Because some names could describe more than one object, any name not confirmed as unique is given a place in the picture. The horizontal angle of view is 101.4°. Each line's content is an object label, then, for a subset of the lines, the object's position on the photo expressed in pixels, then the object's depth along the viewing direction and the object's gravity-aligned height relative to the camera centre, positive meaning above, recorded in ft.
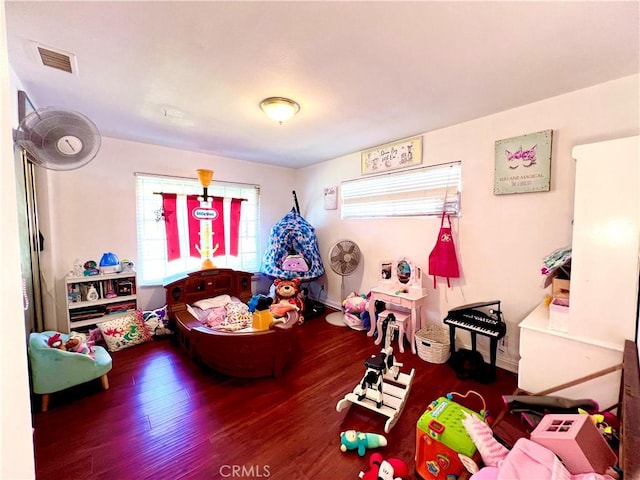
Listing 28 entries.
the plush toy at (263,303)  8.25 -2.51
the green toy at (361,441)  5.14 -4.27
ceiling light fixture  6.82 +3.16
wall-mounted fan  5.27 +1.86
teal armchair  6.06 -3.39
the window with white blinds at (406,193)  9.08 +1.26
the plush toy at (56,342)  6.58 -2.91
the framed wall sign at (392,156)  9.79 +2.76
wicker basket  8.29 -3.86
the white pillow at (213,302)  10.50 -3.13
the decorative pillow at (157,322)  10.16 -3.75
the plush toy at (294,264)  12.28 -1.82
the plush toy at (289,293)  11.60 -2.98
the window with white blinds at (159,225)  11.09 +0.06
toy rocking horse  5.91 -3.95
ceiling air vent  5.06 +3.38
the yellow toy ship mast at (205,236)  11.69 -0.48
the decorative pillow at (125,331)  9.09 -3.76
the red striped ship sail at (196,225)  11.57 +0.04
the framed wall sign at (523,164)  7.06 +1.70
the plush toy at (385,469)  4.36 -4.19
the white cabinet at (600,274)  4.88 -0.99
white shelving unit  9.00 -2.58
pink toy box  3.44 -3.04
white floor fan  11.54 -1.50
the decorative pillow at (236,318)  8.48 -3.27
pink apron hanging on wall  8.80 -1.10
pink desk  9.18 -2.85
